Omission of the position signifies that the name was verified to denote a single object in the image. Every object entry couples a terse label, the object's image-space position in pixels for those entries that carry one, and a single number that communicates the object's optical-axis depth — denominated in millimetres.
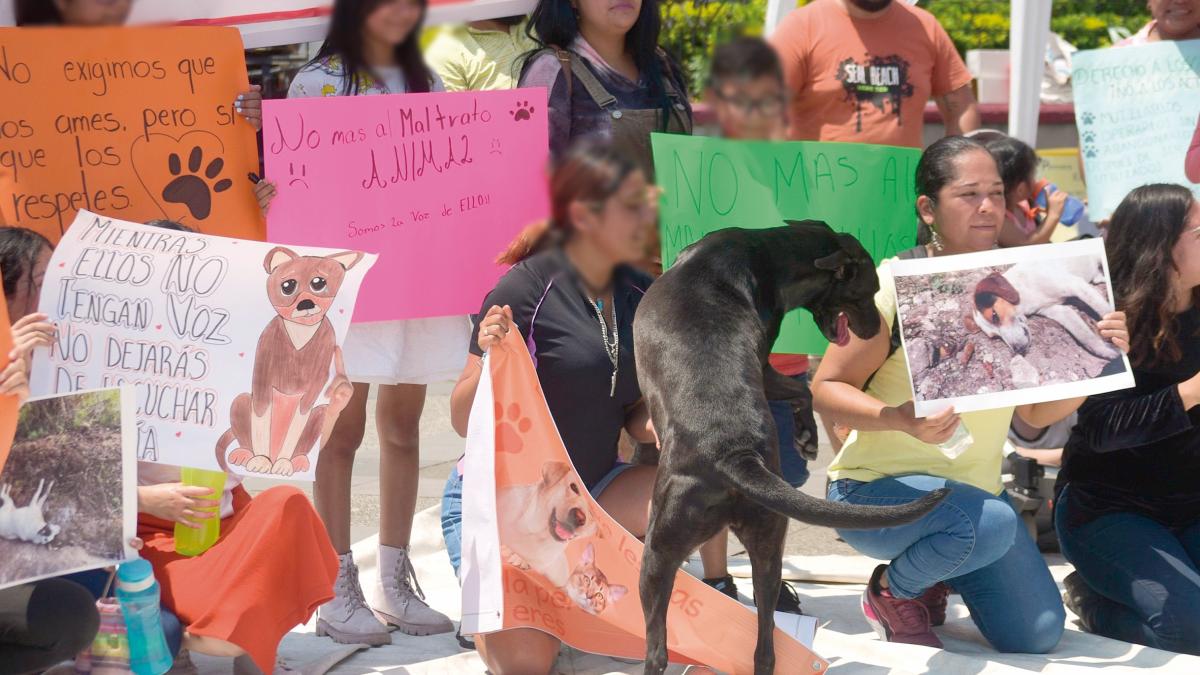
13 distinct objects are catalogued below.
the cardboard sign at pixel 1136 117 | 9367
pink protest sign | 6910
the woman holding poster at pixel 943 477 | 6891
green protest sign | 6844
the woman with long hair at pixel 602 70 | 6957
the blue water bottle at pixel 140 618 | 5906
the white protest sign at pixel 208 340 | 6098
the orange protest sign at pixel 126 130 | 6562
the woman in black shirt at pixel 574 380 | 6641
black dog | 5277
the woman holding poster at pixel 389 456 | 7285
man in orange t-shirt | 7977
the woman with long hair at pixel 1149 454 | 7230
